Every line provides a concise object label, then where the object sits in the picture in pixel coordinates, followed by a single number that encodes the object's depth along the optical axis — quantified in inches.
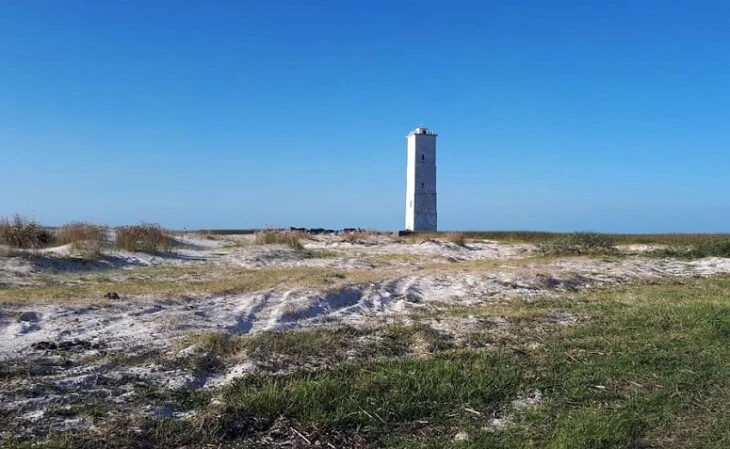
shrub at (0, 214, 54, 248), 733.3
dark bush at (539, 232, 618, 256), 970.7
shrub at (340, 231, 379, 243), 1163.3
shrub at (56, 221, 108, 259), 669.9
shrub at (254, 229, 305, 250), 941.8
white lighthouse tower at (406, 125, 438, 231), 1658.5
